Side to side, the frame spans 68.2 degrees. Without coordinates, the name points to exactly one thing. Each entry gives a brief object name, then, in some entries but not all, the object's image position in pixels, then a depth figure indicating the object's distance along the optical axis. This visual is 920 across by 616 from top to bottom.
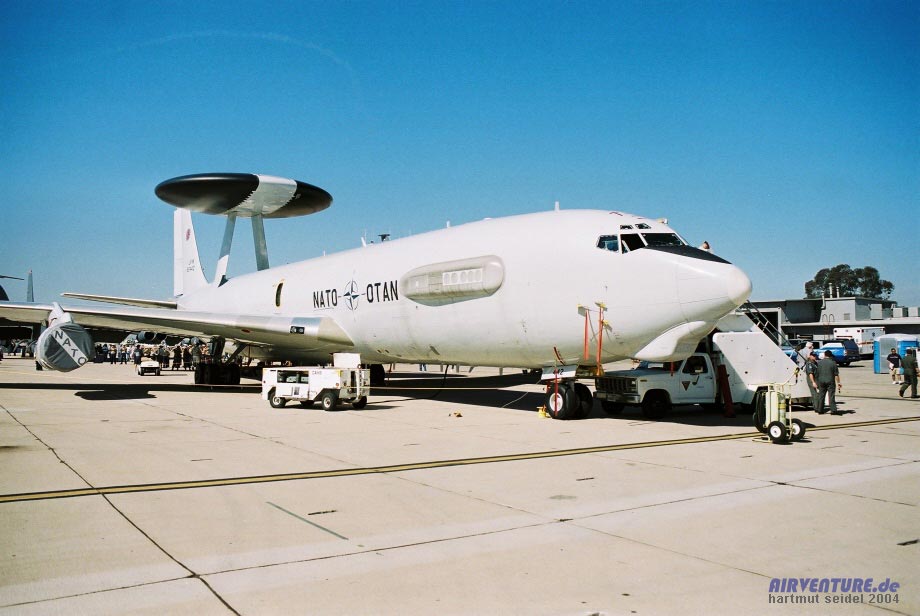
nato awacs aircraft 13.84
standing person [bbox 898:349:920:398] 23.17
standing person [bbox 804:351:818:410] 17.92
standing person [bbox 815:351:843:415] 17.64
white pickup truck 15.94
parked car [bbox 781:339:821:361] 19.00
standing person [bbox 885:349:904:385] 30.61
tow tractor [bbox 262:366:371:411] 18.47
